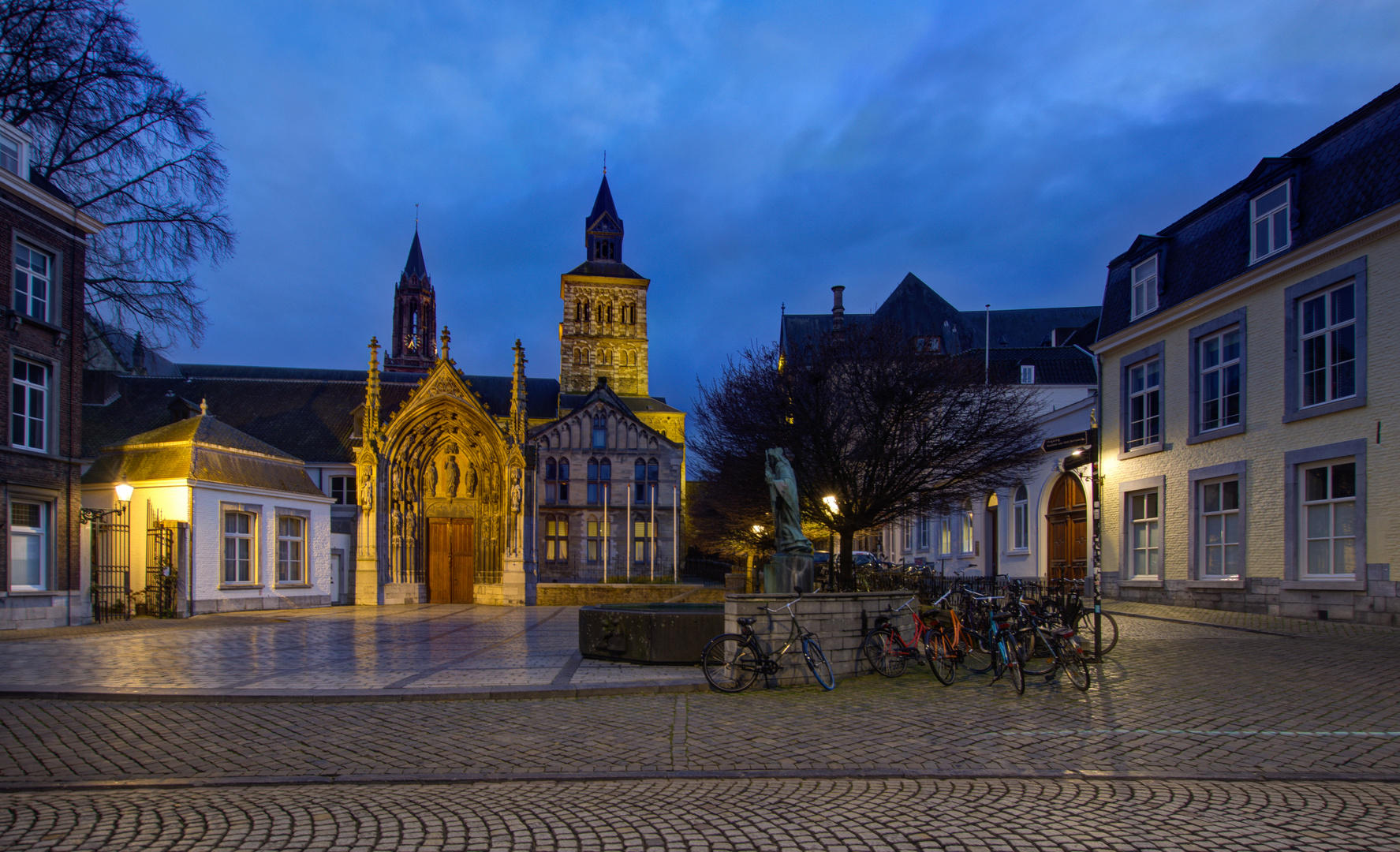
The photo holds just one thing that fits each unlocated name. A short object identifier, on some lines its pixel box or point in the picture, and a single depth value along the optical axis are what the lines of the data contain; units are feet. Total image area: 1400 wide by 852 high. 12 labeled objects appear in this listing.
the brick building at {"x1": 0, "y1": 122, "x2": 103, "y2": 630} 59.72
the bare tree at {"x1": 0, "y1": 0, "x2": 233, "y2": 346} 70.74
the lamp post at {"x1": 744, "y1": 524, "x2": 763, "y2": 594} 85.51
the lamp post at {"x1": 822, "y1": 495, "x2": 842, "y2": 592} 59.72
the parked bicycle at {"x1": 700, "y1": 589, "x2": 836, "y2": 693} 32.48
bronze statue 39.86
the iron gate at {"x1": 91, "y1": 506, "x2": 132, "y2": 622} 70.03
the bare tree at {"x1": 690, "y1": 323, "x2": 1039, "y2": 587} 67.92
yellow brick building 49.62
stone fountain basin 37.73
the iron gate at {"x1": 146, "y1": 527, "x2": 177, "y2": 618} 73.92
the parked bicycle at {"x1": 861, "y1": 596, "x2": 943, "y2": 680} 35.58
